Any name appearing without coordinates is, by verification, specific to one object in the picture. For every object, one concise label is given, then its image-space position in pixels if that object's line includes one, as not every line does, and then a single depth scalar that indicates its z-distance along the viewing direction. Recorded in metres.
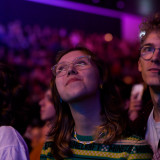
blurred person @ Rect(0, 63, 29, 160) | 1.44
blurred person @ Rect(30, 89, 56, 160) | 2.97
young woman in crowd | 1.44
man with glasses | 1.37
